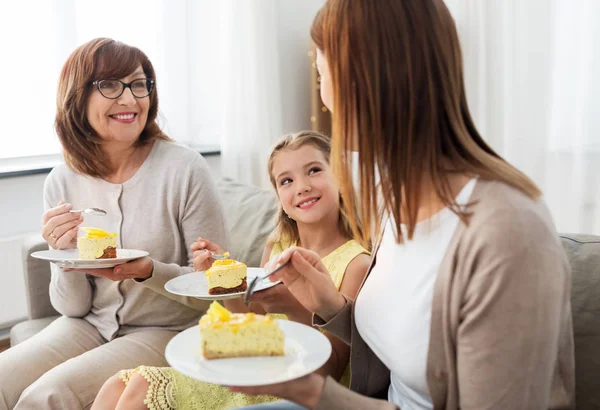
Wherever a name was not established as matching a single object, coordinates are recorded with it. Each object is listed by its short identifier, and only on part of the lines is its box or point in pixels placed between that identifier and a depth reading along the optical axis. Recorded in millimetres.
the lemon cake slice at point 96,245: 1897
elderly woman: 1985
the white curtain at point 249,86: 3846
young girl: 1580
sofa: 1318
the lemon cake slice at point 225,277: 1700
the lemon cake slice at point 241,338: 1194
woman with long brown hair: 1048
